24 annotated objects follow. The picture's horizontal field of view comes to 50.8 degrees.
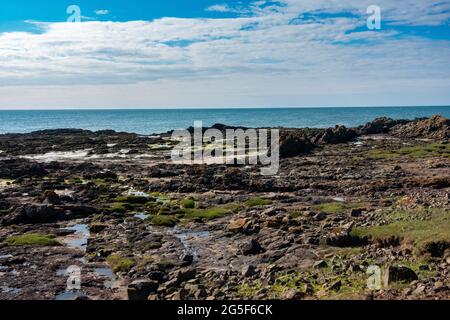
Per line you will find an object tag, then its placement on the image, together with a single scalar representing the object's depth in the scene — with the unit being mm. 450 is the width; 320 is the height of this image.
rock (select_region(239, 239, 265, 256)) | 27531
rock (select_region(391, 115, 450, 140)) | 96275
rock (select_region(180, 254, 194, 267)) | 26859
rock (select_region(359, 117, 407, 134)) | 120719
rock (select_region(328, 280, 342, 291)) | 19719
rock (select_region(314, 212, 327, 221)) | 34312
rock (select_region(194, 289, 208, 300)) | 20328
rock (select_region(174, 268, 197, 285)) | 23141
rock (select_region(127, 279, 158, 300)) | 21516
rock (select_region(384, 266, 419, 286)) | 19031
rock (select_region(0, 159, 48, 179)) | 65000
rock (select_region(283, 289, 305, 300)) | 18998
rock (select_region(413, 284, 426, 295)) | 17312
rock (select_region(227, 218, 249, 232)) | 32938
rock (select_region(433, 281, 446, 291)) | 17569
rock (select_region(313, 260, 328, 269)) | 23484
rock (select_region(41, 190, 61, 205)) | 45188
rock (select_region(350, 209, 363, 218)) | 34225
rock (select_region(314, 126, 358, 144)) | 97562
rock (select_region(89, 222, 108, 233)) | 35781
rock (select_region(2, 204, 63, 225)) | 38200
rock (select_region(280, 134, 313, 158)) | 79312
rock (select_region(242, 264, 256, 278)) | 23378
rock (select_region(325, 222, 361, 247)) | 26594
